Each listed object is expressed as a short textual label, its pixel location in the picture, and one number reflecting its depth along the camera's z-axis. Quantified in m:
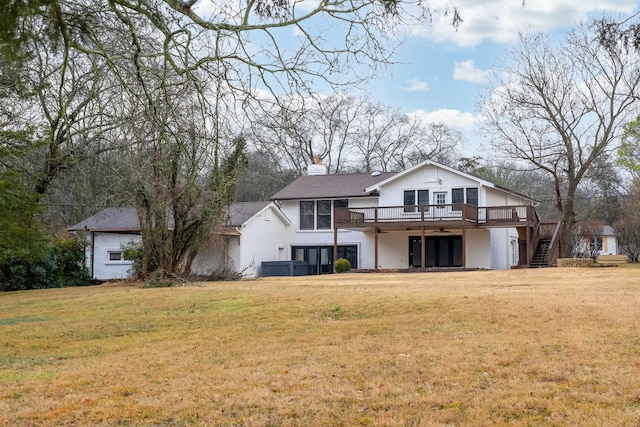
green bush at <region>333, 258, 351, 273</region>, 34.44
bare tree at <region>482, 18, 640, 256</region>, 34.47
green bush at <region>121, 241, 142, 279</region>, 28.91
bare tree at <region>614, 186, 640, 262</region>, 42.69
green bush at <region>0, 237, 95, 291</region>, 28.91
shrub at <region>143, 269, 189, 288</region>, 23.92
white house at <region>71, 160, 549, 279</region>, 33.56
